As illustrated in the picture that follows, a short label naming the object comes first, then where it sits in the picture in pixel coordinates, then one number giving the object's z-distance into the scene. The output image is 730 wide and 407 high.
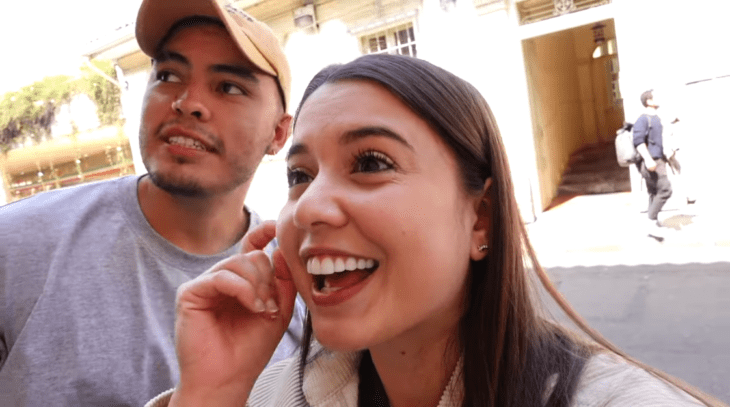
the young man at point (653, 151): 6.64
